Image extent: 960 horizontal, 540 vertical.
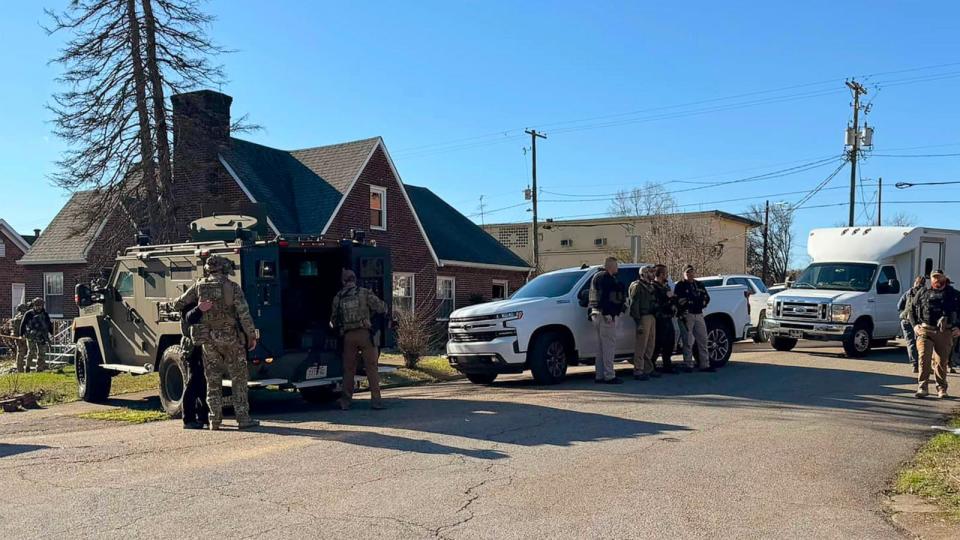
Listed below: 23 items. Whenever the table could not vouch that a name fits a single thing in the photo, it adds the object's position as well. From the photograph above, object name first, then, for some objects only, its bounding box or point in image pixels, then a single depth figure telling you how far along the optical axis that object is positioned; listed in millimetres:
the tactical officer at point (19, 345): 18078
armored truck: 10086
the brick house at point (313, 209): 20312
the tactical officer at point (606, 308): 12523
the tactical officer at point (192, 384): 9500
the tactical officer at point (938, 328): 11422
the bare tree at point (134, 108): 17984
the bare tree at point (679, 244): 37781
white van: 17312
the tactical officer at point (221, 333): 9125
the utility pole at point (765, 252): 50188
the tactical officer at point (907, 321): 12127
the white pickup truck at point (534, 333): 12672
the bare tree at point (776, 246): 61938
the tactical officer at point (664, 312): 13604
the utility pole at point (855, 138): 36031
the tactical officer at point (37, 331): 17875
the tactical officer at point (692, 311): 14023
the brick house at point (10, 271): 31781
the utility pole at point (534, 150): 37528
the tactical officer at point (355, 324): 10320
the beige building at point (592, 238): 52531
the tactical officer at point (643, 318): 13156
